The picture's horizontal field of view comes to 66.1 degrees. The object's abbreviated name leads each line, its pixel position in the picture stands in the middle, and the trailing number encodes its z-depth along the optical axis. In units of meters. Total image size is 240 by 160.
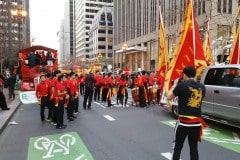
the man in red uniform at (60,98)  5.61
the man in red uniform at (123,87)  9.21
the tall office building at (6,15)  13.82
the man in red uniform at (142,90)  8.79
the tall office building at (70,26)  109.55
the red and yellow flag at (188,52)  5.51
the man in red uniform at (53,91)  5.82
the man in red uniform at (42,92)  6.40
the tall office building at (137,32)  36.07
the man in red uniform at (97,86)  11.00
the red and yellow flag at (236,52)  6.65
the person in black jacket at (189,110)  2.82
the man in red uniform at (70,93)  6.51
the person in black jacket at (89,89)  8.57
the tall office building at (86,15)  82.64
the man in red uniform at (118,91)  9.44
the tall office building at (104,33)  67.58
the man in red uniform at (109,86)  9.18
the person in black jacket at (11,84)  11.40
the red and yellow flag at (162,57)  7.76
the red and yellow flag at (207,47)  8.77
